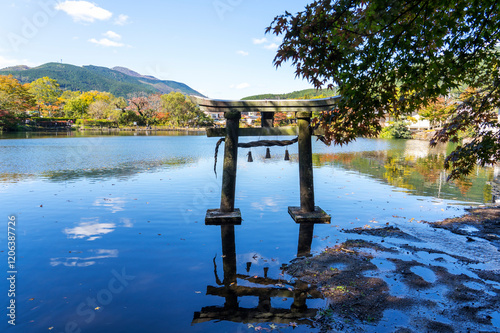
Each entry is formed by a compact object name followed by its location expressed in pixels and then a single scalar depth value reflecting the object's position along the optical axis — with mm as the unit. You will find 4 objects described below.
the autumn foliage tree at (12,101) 68250
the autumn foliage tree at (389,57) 4367
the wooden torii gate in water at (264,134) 9258
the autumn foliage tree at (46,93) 118625
